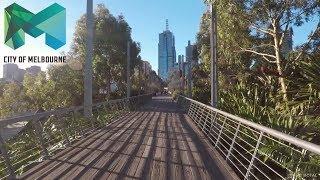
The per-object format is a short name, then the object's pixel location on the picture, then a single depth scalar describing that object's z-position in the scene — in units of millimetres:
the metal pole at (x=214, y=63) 5656
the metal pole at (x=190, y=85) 13396
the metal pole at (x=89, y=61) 6048
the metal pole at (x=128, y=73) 13891
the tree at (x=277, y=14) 7322
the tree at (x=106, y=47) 16459
